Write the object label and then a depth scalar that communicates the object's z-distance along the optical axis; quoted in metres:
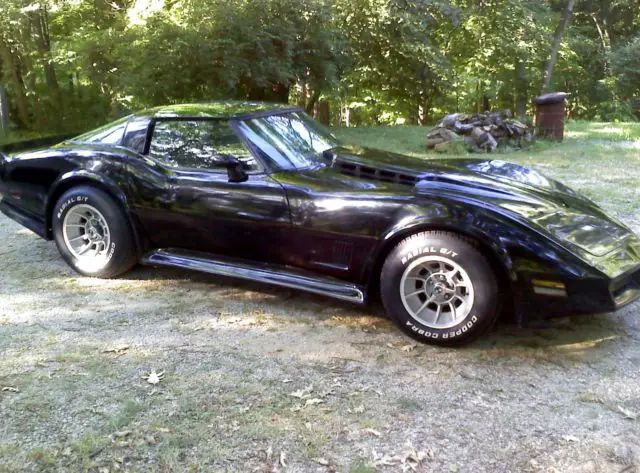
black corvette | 3.22
